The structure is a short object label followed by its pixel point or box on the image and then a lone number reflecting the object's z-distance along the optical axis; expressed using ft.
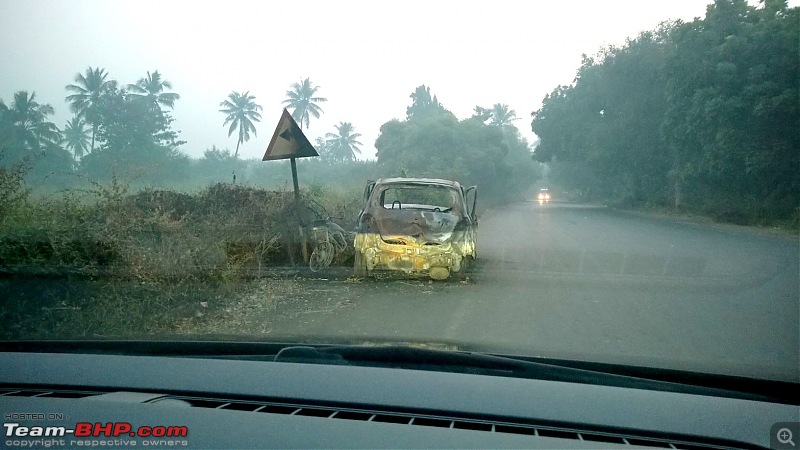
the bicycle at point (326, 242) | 38.37
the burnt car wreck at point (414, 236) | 32.94
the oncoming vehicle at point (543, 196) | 239.50
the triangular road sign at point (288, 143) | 33.78
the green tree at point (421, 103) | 197.77
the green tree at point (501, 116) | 302.08
